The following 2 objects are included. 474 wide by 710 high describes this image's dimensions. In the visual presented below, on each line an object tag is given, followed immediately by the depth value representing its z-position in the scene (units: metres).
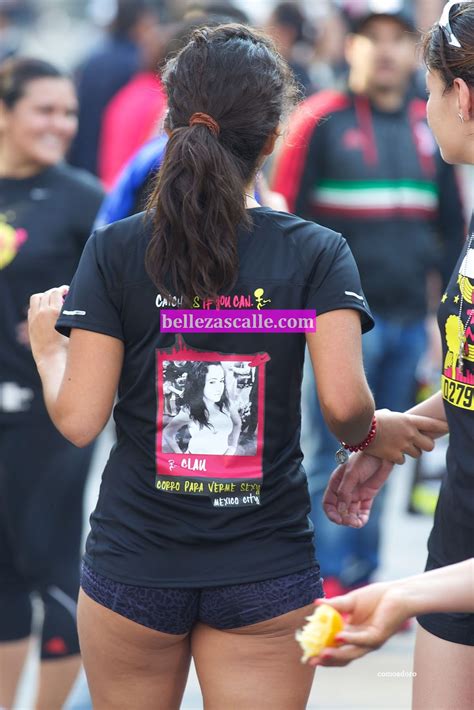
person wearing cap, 9.34
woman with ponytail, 4.54
